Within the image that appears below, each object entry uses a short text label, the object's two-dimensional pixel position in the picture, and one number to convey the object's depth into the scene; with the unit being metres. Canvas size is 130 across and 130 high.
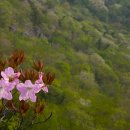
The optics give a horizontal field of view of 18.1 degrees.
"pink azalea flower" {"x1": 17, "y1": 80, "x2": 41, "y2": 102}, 2.90
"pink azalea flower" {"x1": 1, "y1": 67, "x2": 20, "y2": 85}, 2.86
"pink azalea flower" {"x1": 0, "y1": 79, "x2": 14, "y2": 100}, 2.82
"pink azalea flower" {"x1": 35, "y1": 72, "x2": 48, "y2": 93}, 3.02
